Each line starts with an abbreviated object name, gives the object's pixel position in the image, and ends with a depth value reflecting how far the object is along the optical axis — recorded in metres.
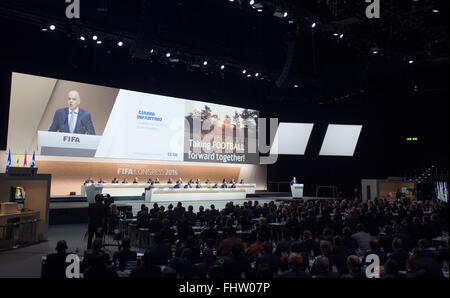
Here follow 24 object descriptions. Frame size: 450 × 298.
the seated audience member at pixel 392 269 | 3.94
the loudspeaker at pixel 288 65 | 15.47
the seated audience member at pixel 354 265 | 4.18
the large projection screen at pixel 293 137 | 21.59
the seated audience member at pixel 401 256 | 4.92
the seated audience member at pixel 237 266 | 4.26
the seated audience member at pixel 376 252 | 5.18
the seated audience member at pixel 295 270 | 3.96
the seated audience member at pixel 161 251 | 4.96
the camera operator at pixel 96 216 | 7.40
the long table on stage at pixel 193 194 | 14.93
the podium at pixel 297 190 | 18.94
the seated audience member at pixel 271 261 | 4.63
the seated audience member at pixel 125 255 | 4.94
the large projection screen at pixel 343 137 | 21.38
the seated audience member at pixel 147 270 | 3.87
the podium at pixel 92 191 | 13.38
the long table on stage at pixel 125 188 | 15.33
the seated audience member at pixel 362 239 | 6.39
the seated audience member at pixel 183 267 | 4.41
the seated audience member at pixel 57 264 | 4.64
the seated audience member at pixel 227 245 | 5.69
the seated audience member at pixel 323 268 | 4.00
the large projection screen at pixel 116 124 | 14.51
